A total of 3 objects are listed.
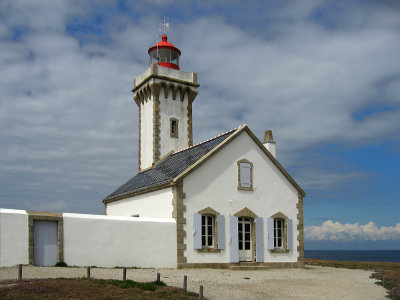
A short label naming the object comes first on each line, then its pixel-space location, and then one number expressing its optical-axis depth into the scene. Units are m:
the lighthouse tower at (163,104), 26.11
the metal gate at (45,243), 15.61
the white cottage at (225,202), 18.61
